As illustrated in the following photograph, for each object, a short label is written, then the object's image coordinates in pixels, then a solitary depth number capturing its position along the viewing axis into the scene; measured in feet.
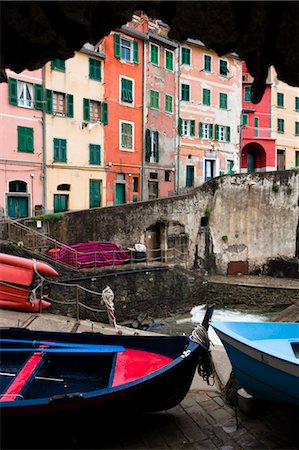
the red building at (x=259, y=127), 105.70
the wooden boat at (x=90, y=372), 13.50
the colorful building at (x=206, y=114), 83.15
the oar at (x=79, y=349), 17.34
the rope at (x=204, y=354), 16.48
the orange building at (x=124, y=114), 69.10
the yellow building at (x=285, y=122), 108.37
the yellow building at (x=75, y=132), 61.26
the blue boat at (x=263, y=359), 14.21
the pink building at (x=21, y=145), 55.93
